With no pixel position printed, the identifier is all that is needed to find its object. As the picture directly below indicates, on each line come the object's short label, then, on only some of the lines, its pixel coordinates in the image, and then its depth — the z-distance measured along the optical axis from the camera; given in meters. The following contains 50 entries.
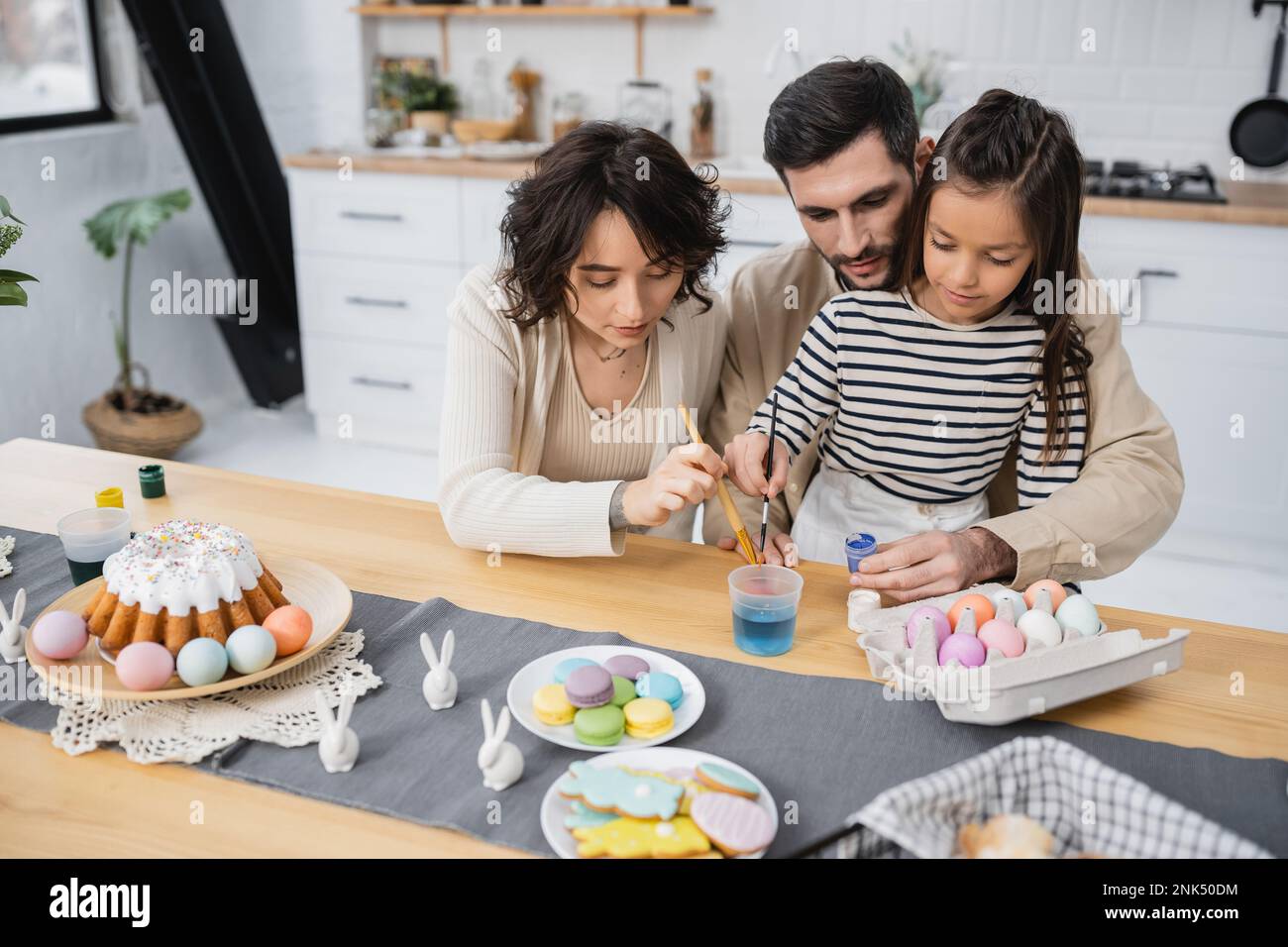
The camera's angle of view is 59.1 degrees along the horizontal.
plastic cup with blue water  1.22
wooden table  0.95
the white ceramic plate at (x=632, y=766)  0.92
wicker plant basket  3.59
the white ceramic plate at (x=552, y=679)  1.07
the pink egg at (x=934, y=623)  1.20
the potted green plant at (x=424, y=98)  4.02
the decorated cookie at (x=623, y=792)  0.94
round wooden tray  1.10
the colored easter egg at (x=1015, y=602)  1.23
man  1.41
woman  1.46
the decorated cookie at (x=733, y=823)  0.91
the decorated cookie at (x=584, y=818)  0.93
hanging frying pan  3.27
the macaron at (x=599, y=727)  1.06
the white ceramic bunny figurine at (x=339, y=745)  1.02
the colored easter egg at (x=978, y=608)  1.22
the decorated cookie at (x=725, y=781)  0.96
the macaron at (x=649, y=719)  1.08
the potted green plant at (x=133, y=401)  3.49
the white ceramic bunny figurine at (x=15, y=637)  1.22
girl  1.43
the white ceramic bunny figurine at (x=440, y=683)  1.12
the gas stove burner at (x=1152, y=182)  2.96
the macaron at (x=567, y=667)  1.15
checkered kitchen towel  0.88
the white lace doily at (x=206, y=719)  1.06
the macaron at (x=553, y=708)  1.08
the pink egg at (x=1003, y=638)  1.17
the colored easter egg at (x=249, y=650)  1.13
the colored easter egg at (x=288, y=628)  1.16
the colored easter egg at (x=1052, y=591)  1.26
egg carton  1.08
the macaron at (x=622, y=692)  1.12
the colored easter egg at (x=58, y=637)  1.14
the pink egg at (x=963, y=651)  1.15
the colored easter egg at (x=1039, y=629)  1.19
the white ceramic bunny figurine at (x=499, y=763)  1.00
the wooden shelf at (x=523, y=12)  3.67
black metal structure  3.64
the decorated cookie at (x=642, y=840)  0.90
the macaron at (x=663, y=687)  1.12
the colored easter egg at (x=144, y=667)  1.09
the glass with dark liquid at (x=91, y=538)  1.37
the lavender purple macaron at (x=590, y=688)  1.09
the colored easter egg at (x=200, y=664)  1.10
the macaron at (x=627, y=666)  1.16
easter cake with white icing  1.15
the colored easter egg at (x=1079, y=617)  1.21
